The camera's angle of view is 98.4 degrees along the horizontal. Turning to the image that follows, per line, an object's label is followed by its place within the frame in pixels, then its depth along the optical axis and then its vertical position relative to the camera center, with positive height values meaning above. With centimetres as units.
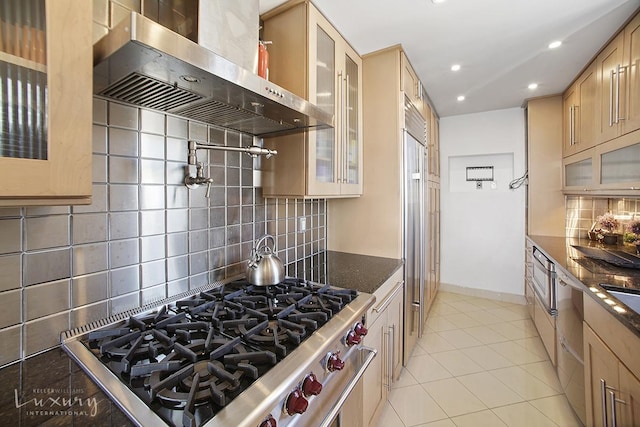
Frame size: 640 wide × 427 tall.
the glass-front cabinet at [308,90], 146 +67
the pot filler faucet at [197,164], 115 +19
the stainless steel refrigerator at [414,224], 202 -11
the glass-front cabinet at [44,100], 55 +23
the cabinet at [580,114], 225 +88
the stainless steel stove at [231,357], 61 -41
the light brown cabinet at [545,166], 305 +49
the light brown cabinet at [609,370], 105 -69
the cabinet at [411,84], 200 +103
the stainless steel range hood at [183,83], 65 +39
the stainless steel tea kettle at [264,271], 129 -28
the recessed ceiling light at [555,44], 195 +119
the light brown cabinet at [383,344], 137 -80
